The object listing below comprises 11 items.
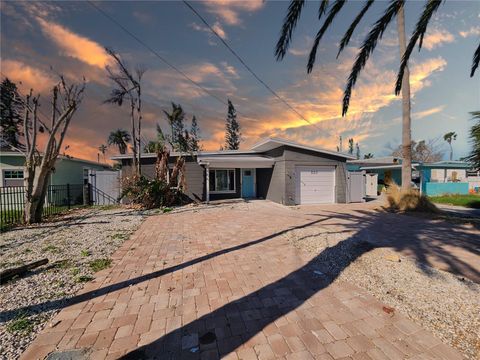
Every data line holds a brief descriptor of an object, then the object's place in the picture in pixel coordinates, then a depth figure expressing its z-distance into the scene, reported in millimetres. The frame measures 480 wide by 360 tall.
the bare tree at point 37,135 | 8180
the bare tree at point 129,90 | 14953
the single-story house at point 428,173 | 18797
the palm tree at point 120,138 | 30188
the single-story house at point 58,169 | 13250
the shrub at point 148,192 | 11656
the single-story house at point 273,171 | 12391
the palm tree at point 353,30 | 3539
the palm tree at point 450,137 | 58969
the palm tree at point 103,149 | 47156
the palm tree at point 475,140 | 7254
